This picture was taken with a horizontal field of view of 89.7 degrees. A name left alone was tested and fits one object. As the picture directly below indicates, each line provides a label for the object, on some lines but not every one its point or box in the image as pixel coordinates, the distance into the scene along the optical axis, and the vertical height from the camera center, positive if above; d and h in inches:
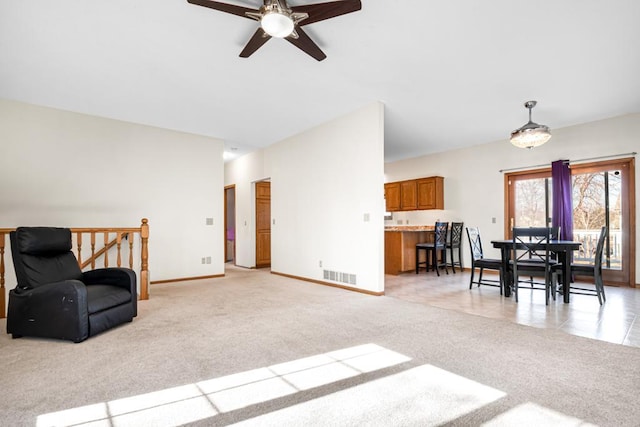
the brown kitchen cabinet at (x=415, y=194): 294.5 +24.1
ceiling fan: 92.4 +61.4
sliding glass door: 203.9 +6.0
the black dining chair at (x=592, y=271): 154.7 -26.7
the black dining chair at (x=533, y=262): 154.7 -23.5
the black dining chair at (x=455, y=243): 271.3 -21.6
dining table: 155.6 -20.3
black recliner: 107.9 -25.6
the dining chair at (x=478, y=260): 181.0 -24.5
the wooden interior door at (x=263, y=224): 301.9 -3.4
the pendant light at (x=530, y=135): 172.9 +44.9
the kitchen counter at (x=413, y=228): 266.8 -8.1
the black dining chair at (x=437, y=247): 255.0 -23.0
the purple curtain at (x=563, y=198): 221.5 +13.2
